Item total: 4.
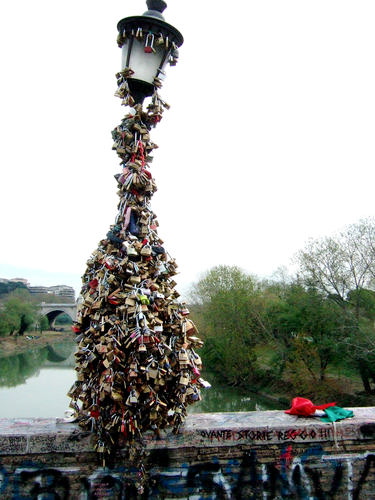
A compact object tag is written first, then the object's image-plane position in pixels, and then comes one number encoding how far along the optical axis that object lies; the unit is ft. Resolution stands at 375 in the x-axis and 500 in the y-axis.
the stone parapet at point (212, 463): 11.85
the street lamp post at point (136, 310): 11.89
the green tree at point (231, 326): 91.04
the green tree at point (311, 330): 68.13
